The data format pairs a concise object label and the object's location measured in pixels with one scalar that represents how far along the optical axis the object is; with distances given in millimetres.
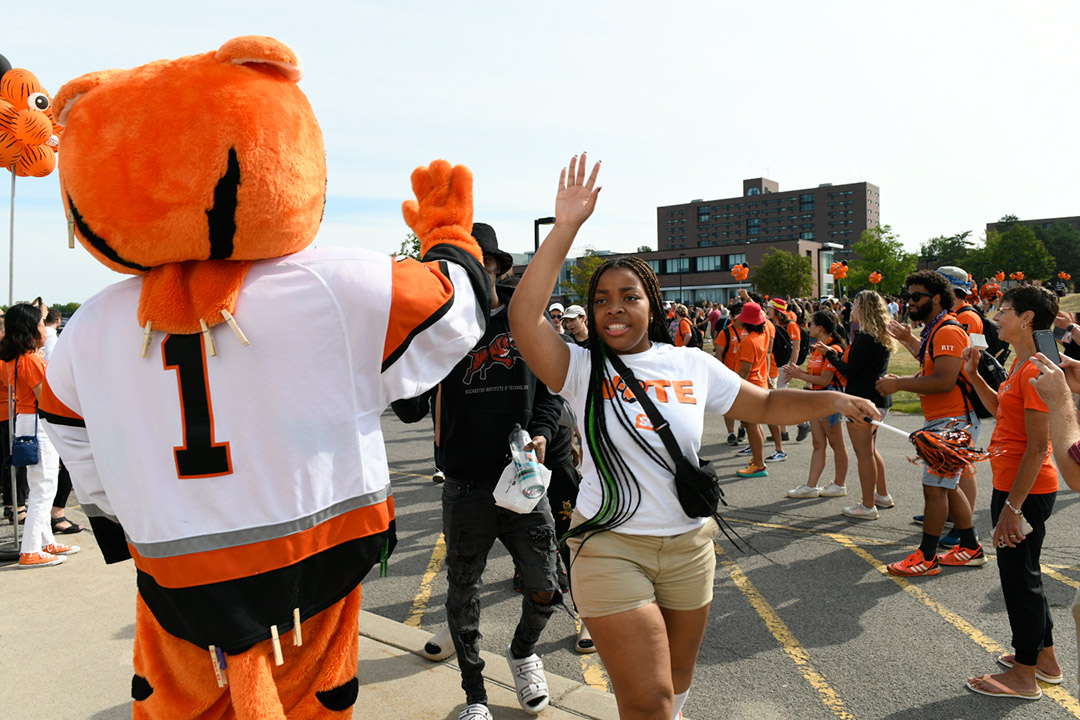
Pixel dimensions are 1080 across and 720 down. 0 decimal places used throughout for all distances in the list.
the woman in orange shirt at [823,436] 7191
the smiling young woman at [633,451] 2402
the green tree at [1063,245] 98562
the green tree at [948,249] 110169
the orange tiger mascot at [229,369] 1710
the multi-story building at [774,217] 141500
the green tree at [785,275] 70312
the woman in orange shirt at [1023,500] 3473
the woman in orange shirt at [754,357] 8320
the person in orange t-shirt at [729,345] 8977
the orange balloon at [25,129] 6215
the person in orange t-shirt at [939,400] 5109
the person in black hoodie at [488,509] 3410
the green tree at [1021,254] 85000
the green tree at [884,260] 64062
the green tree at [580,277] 54031
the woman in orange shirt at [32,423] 5539
